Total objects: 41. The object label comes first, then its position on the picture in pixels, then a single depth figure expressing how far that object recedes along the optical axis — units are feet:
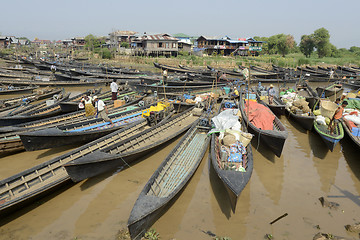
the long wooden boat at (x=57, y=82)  71.15
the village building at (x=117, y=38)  204.56
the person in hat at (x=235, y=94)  53.78
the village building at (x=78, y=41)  266.98
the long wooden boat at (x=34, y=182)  18.17
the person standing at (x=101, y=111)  34.71
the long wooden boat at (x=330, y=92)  61.05
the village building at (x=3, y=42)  223.92
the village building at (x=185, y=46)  173.47
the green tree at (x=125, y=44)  187.44
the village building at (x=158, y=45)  152.35
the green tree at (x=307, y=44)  182.60
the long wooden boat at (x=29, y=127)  27.12
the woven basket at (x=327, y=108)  36.58
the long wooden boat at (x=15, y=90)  60.39
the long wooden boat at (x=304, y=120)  36.21
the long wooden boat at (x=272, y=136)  26.24
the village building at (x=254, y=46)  189.06
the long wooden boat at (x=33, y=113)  33.78
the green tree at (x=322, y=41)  175.32
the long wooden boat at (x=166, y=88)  61.26
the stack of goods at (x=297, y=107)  41.29
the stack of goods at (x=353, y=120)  32.17
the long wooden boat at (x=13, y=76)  81.33
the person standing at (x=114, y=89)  46.50
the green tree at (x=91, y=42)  214.90
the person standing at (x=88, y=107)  36.99
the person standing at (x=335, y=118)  30.25
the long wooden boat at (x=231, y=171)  17.80
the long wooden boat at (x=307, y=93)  46.78
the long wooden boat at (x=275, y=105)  44.07
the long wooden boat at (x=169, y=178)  15.53
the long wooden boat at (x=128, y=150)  20.67
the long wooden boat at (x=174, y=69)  106.45
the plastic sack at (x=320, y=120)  35.49
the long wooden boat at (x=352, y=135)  29.22
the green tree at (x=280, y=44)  187.40
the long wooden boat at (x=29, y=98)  46.36
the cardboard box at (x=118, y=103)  46.66
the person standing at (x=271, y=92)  50.64
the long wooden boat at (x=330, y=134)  28.12
